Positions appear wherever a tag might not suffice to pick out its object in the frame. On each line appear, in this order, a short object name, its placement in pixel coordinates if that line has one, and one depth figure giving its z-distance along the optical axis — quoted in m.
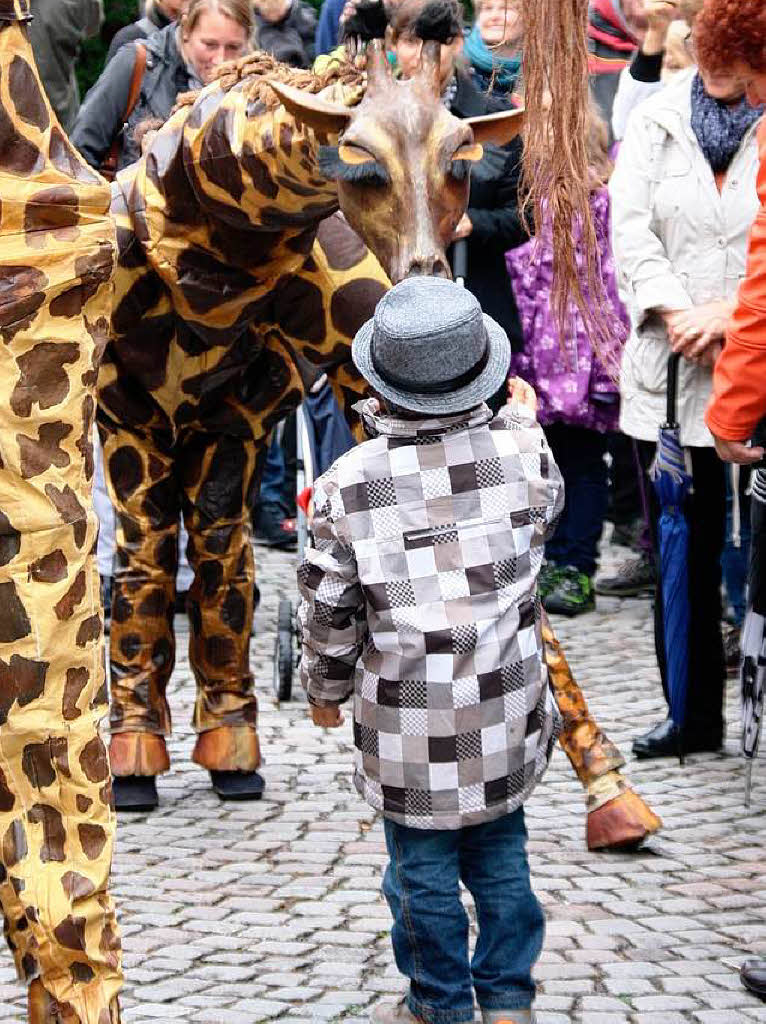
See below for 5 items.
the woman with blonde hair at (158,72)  13.45
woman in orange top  9.85
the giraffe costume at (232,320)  8.75
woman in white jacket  12.02
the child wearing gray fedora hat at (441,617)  7.43
